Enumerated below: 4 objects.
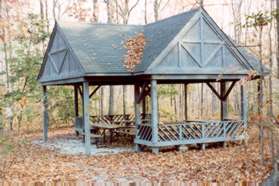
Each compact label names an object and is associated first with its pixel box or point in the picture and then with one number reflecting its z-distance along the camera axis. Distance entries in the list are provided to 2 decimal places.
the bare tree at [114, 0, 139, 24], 33.47
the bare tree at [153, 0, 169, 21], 33.30
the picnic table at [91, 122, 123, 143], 17.14
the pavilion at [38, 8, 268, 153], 14.77
